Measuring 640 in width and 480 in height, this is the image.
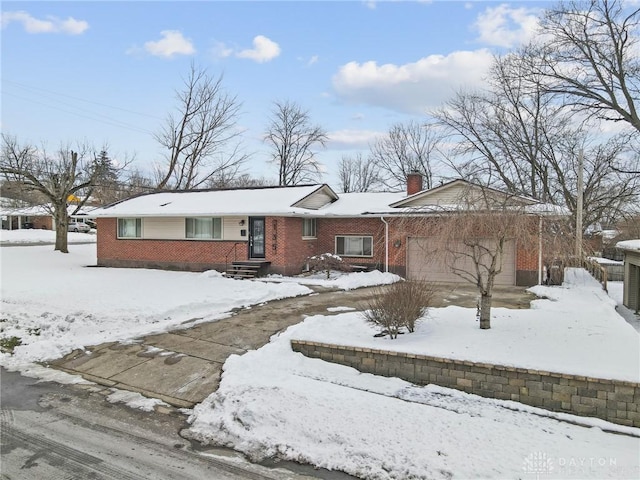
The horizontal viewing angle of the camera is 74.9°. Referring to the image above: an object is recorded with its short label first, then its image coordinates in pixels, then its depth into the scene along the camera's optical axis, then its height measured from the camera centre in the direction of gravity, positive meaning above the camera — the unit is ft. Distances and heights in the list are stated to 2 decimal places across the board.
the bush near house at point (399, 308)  24.13 -4.21
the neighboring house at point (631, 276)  44.04 -4.31
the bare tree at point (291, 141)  142.31 +32.71
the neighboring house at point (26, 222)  163.46 +4.74
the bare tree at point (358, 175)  144.05 +21.88
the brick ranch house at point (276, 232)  53.98 +0.43
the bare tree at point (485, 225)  22.44 +0.65
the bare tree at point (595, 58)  65.36 +29.55
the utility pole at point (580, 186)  58.62 +7.84
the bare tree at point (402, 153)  125.18 +25.95
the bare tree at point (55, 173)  76.54 +11.81
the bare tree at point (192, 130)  111.86 +28.53
